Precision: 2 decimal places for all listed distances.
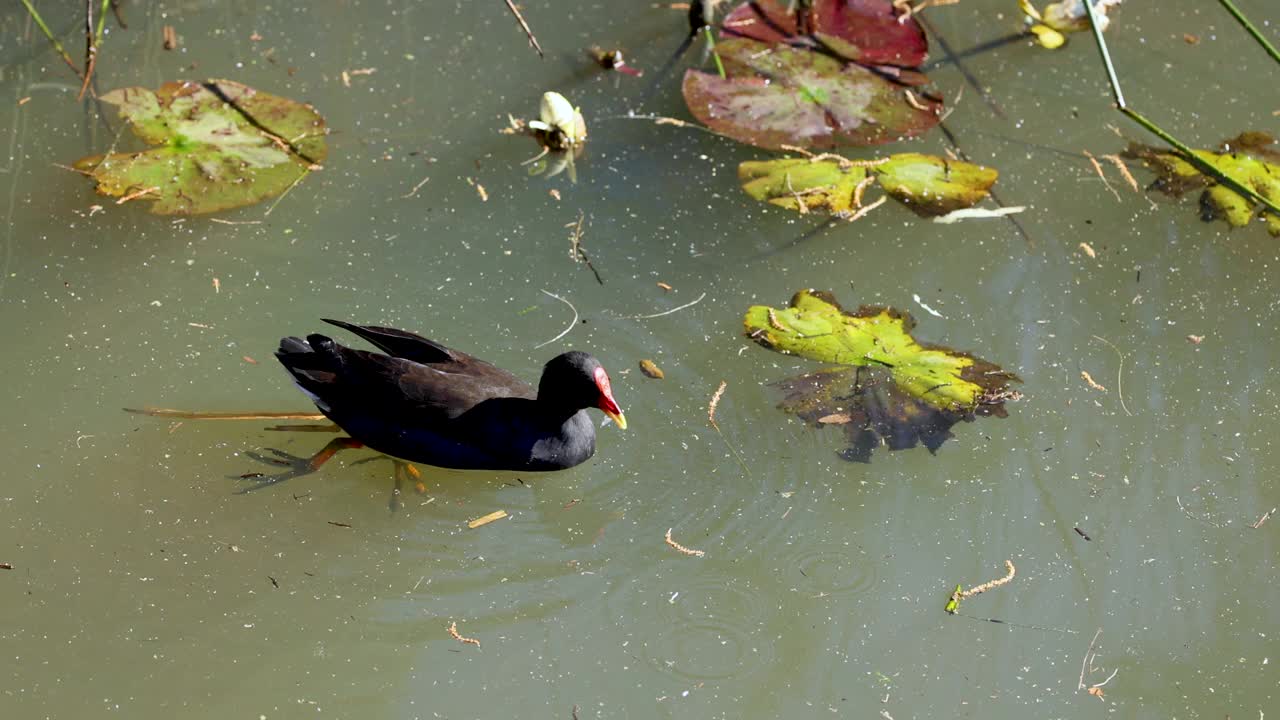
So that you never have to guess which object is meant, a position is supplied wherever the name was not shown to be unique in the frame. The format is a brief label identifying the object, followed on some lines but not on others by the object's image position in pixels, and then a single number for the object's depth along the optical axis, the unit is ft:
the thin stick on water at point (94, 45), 31.96
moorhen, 24.80
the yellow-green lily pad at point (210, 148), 29.84
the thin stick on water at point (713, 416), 25.44
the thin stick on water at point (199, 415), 25.63
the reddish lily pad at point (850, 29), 34.19
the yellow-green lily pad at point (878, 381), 26.05
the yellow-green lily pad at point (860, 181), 30.78
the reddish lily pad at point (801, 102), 31.99
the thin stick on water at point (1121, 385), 26.81
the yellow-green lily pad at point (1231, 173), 31.14
